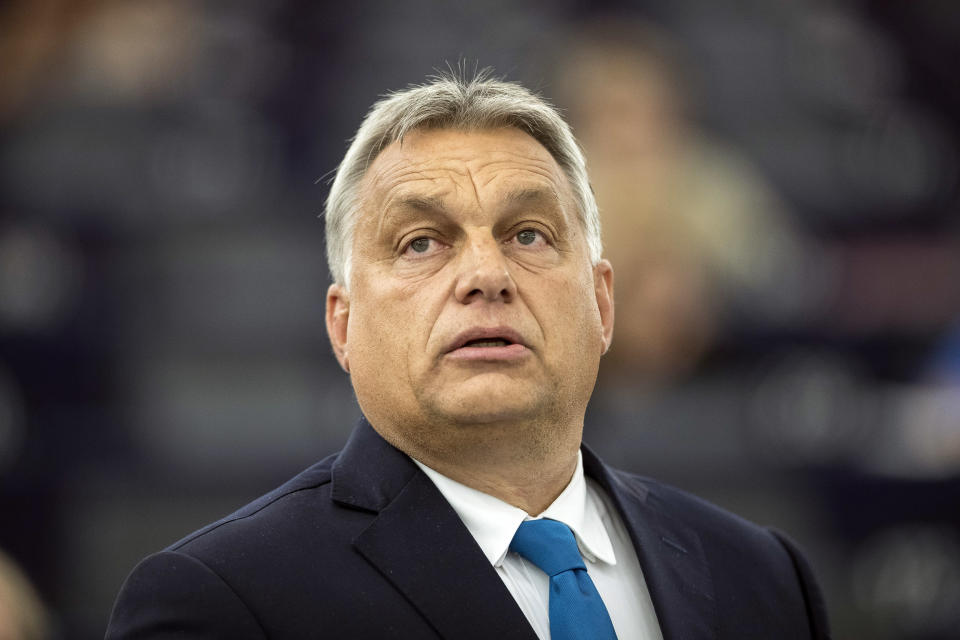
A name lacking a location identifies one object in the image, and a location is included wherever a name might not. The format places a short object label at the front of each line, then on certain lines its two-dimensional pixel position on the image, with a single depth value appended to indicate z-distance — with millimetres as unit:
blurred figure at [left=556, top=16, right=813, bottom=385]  11320
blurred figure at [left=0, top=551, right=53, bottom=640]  7285
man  3514
